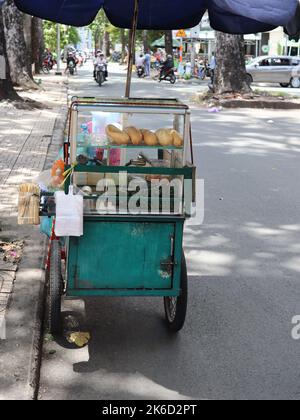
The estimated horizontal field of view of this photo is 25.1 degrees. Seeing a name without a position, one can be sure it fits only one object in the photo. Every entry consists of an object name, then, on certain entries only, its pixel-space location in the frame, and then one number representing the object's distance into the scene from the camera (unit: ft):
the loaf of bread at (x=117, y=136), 14.46
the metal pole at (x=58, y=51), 134.45
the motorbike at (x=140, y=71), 127.24
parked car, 107.24
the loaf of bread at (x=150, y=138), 14.58
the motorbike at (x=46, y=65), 130.77
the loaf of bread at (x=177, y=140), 14.64
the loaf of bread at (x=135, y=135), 14.52
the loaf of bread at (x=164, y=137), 14.66
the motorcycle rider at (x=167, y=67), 108.17
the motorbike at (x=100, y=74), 94.32
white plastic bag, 13.44
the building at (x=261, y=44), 144.66
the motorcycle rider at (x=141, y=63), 127.13
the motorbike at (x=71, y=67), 126.52
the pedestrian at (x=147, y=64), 128.47
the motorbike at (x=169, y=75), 108.68
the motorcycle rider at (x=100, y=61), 95.61
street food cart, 13.98
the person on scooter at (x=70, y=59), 126.48
